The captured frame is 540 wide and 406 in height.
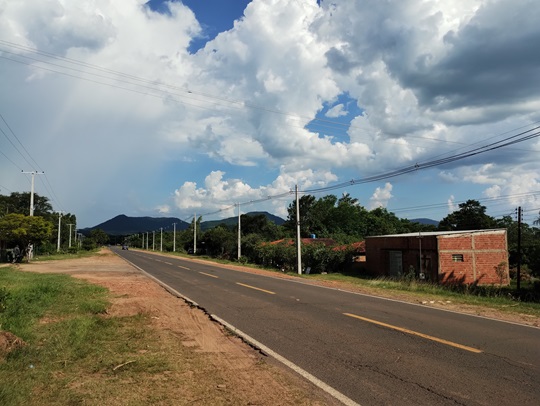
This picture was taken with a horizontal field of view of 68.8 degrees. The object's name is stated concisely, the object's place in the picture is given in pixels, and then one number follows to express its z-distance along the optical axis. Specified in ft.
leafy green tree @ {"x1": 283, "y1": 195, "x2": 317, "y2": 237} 267.39
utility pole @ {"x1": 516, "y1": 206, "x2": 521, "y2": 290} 91.33
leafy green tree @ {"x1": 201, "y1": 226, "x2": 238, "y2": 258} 184.20
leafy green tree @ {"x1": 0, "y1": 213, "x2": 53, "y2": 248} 115.96
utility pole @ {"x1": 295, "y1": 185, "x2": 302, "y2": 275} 104.88
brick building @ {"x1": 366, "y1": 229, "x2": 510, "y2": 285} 90.22
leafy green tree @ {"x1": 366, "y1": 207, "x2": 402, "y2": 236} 247.81
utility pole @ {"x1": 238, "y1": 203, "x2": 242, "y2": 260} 158.79
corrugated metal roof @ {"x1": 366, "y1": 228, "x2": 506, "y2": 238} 93.50
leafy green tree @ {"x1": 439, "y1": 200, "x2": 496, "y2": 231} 193.06
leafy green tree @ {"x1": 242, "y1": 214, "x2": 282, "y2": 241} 234.31
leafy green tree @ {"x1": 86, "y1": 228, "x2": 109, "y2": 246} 506.73
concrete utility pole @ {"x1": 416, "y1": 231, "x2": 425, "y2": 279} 95.40
